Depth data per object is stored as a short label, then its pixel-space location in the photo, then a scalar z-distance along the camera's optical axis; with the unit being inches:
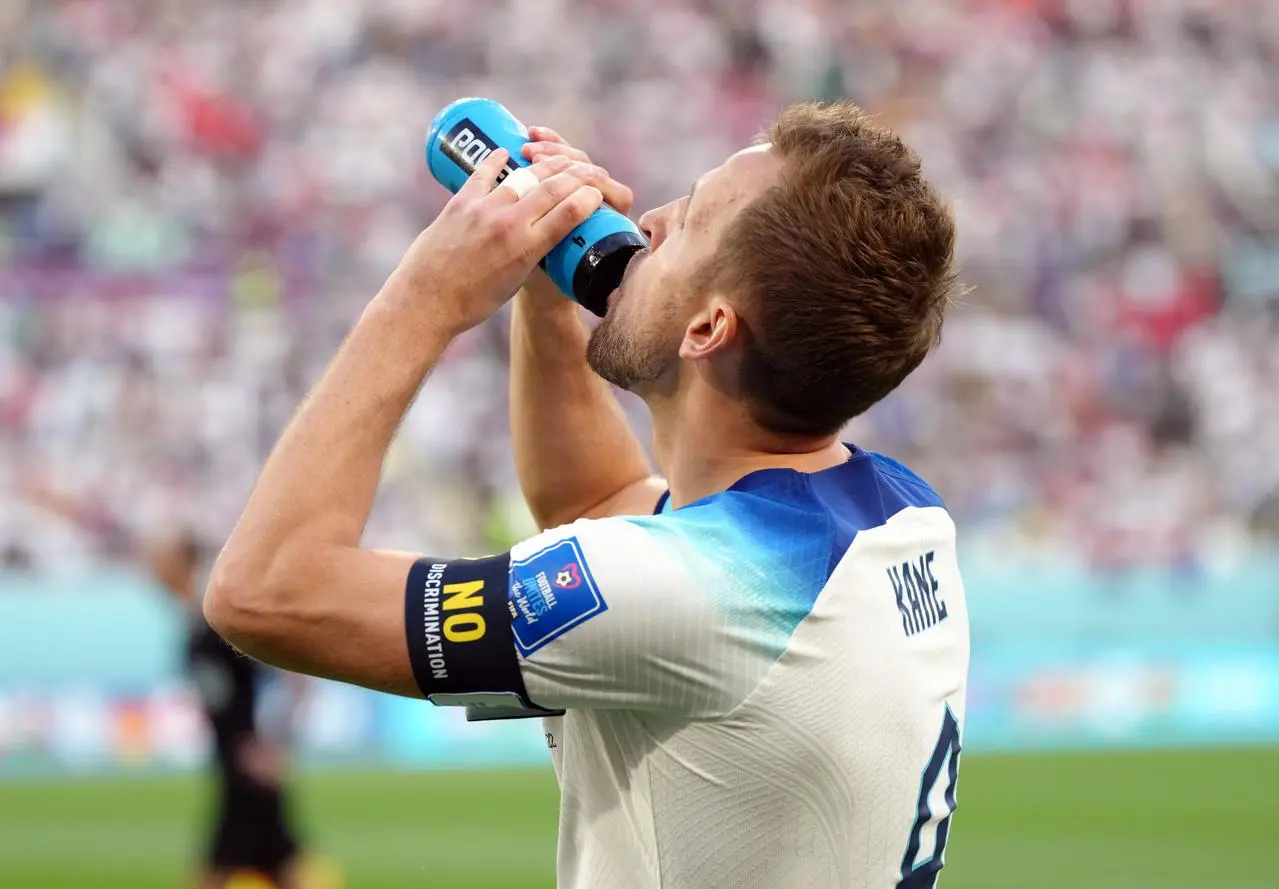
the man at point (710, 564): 173.8
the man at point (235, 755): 632.4
